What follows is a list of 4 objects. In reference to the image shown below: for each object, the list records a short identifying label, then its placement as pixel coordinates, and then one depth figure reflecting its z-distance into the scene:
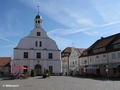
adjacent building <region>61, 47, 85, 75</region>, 34.42
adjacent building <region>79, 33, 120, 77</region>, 21.95
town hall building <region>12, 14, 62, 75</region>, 26.65
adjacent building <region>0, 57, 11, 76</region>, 39.58
